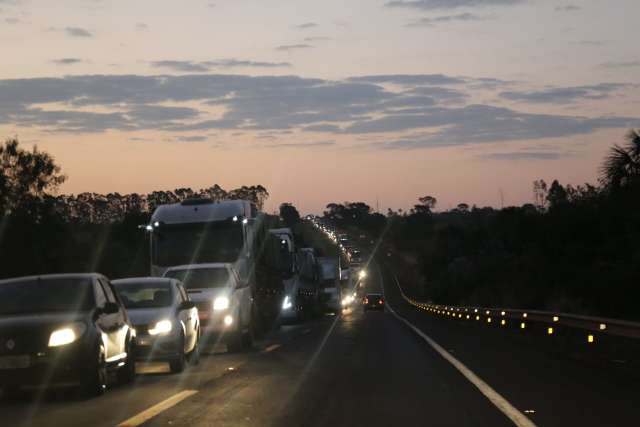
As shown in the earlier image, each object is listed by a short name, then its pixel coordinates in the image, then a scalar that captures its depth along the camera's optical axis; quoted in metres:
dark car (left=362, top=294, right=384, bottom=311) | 94.44
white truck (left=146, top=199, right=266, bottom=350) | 28.72
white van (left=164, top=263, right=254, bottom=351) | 24.14
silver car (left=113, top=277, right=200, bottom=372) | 18.03
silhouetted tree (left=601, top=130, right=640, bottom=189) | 31.53
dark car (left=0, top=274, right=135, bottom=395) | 13.52
